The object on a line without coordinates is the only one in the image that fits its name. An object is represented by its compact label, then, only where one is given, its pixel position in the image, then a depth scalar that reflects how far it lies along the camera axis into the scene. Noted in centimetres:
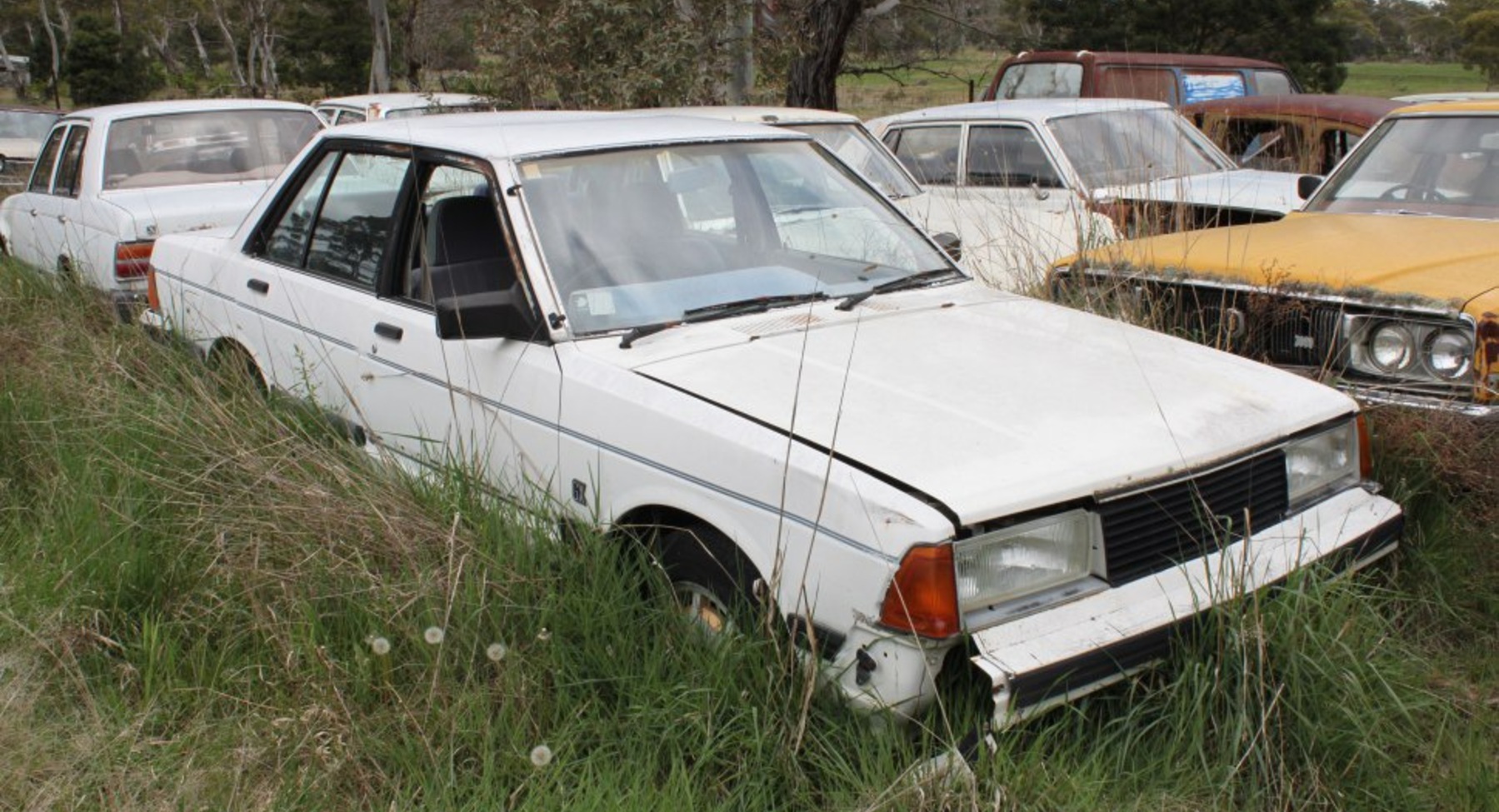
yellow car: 425
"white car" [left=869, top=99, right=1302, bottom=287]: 750
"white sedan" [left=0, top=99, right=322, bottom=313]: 764
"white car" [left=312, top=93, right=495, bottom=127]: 1270
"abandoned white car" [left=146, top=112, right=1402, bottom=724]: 284
